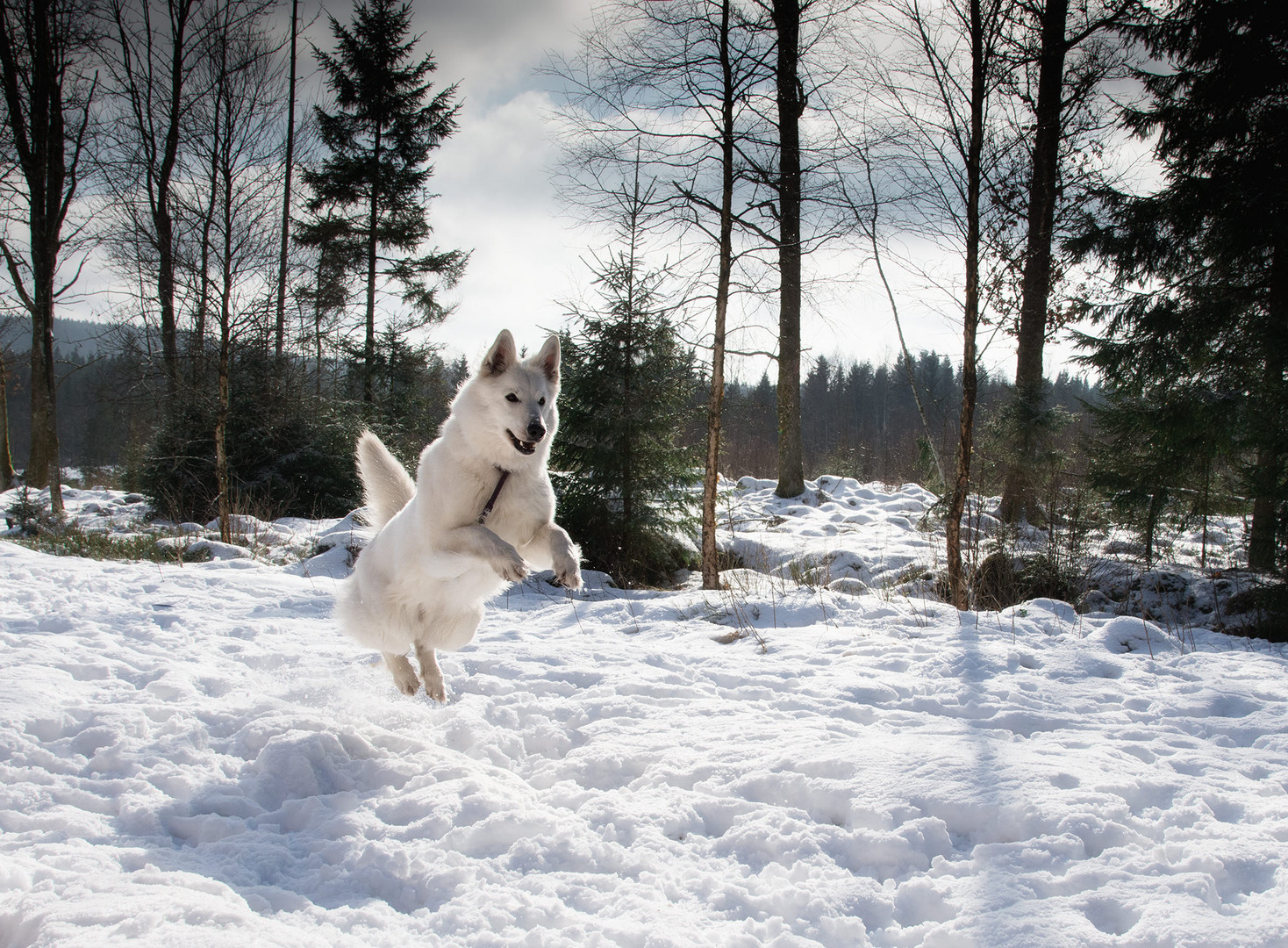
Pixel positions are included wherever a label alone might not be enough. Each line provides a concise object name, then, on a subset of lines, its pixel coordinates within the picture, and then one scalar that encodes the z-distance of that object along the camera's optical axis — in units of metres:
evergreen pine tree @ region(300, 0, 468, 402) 15.36
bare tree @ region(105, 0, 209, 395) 9.61
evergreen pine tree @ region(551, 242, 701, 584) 8.14
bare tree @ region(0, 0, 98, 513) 11.41
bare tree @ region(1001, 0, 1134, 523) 6.17
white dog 3.30
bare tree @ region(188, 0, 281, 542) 8.63
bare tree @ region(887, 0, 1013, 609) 5.82
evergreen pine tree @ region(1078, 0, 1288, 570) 7.68
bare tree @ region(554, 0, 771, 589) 6.81
